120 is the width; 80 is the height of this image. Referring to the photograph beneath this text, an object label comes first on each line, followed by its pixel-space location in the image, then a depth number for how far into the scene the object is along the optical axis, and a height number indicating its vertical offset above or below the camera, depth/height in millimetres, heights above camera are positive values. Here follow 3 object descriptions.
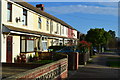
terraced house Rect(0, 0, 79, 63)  12898 +1083
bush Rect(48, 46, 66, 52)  23494 -602
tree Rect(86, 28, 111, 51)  45625 +1408
